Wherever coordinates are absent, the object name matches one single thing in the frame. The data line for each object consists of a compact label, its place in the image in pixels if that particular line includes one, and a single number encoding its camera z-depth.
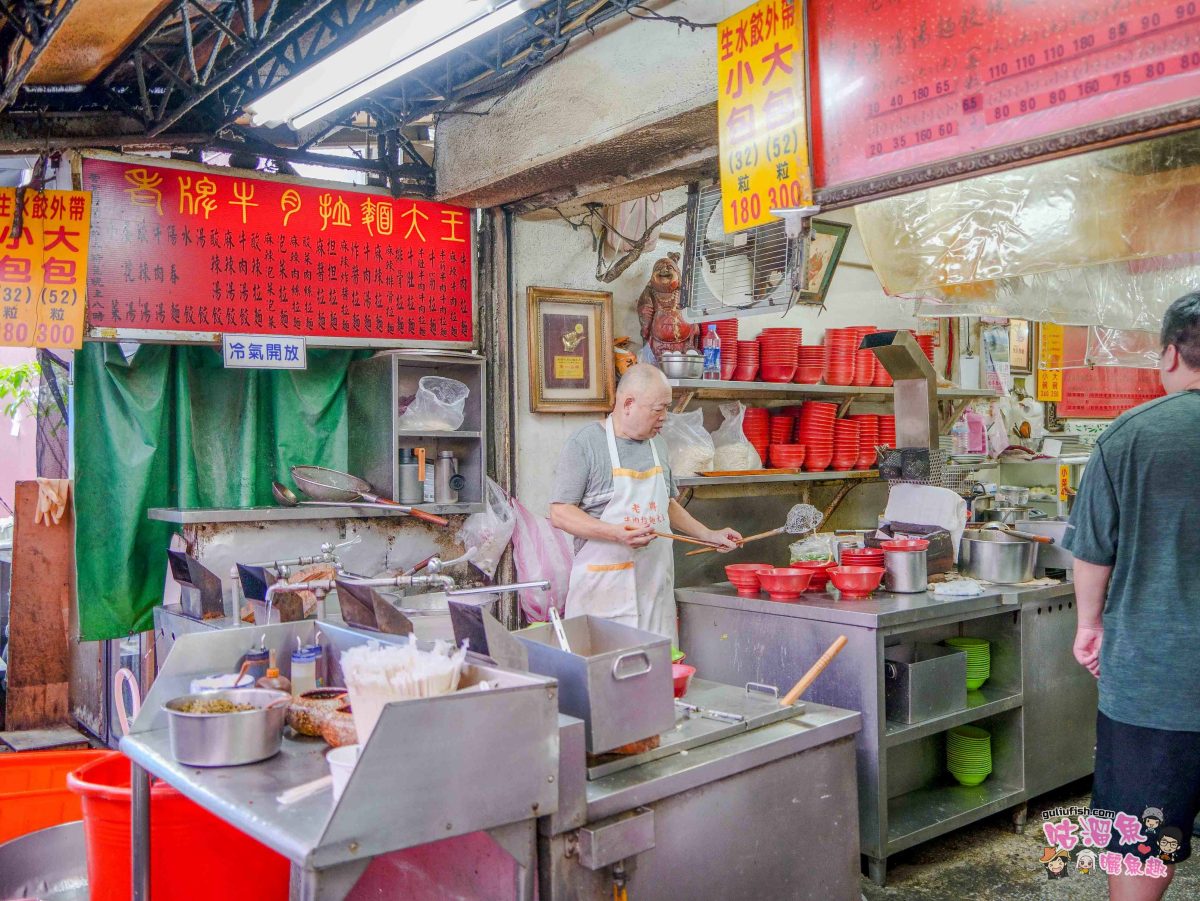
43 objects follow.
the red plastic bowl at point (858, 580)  4.16
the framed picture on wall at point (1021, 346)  8.03
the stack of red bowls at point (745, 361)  5.62
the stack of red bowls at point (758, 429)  5.78
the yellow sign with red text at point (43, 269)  4.14
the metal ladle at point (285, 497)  4.75
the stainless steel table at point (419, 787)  1.80
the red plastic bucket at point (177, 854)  2.68
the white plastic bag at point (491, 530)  5.10
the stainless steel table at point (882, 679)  3.78
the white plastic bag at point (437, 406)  4.94
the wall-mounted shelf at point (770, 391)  5.27
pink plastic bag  5.13
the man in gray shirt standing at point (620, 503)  4.32
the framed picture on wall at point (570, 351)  5.23
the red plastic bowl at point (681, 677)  2.75
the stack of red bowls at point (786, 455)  5.81
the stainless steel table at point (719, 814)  2.12
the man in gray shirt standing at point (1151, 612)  2.69
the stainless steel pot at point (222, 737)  2.28
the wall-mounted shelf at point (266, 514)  4.41
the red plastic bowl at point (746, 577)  4.42
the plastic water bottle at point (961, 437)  7.32
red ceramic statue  5.34
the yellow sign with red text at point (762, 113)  3.10
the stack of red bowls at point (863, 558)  4.34
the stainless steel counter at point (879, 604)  3.84
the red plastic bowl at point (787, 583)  4.23
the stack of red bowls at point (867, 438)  6.25
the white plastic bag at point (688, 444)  5.26
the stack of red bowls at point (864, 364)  6.25
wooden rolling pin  2.82
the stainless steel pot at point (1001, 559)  4.48
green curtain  4.46
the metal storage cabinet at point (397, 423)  4.82
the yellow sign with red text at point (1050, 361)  8.38
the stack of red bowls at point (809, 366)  5.89
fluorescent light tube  3.06
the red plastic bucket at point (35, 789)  3.47
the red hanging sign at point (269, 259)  4.36
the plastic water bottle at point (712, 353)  5.45
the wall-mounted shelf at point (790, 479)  5.20
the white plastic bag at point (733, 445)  5.53
